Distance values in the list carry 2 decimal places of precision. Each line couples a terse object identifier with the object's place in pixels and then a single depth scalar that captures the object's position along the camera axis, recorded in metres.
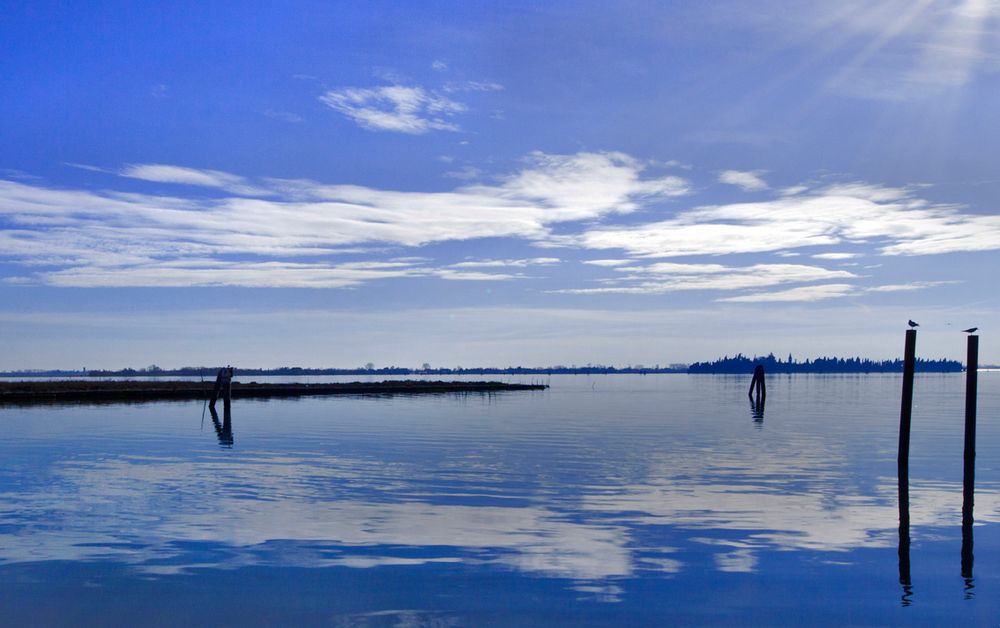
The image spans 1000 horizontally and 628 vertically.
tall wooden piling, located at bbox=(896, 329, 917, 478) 31.27
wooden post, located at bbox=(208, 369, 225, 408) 64.50
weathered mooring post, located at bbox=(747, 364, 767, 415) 78.61
